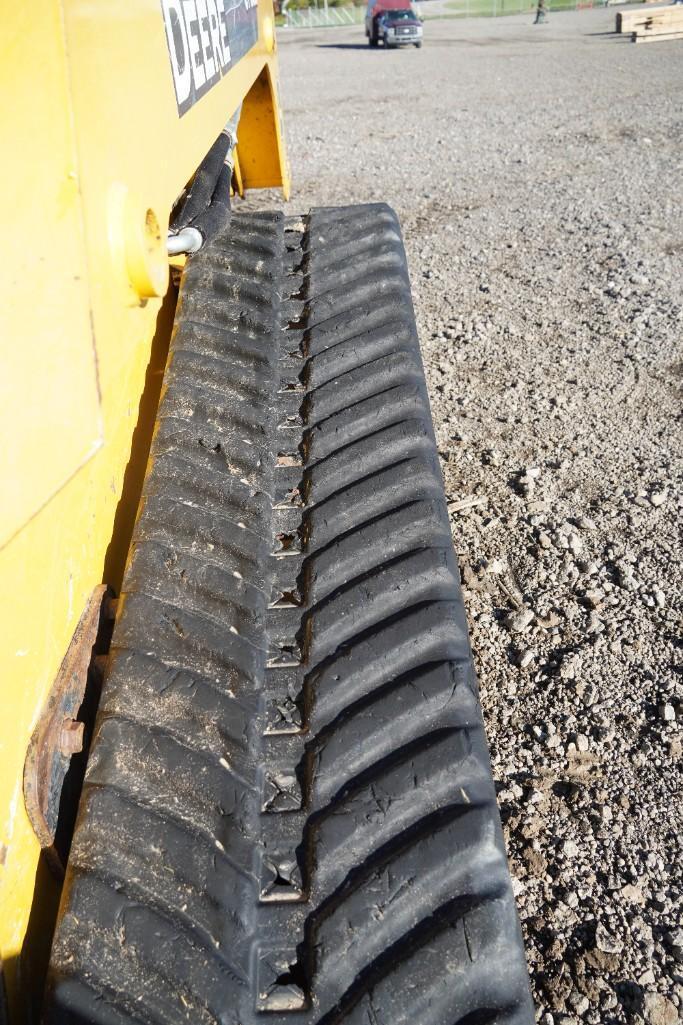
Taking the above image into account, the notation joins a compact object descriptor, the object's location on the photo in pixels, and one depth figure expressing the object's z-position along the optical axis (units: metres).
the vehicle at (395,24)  17.69
